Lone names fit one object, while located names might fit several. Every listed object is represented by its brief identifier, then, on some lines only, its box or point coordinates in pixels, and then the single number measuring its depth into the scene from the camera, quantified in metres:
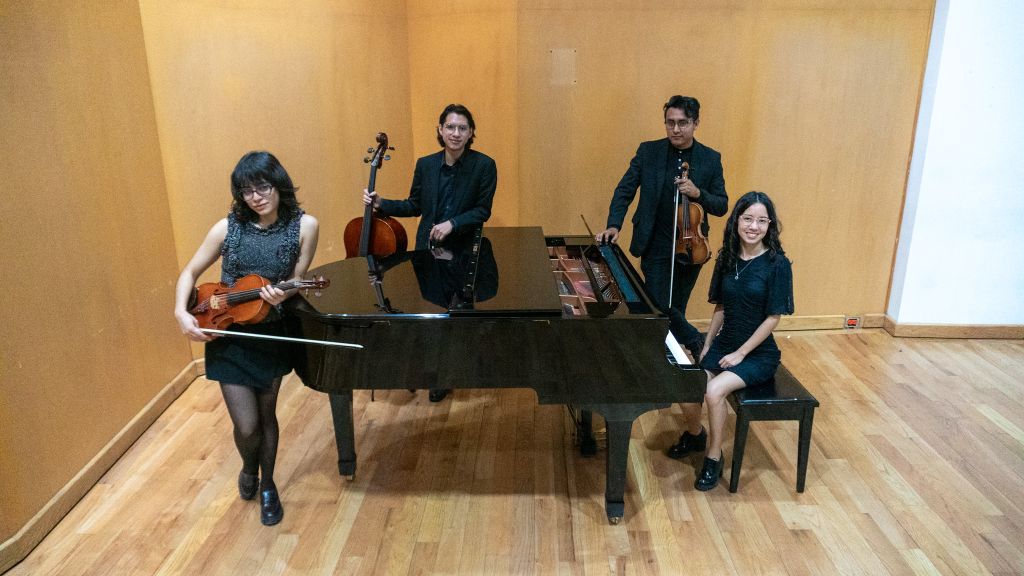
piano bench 2.46
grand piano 2.07
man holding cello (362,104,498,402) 3.11
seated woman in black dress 2.46
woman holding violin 2.14
